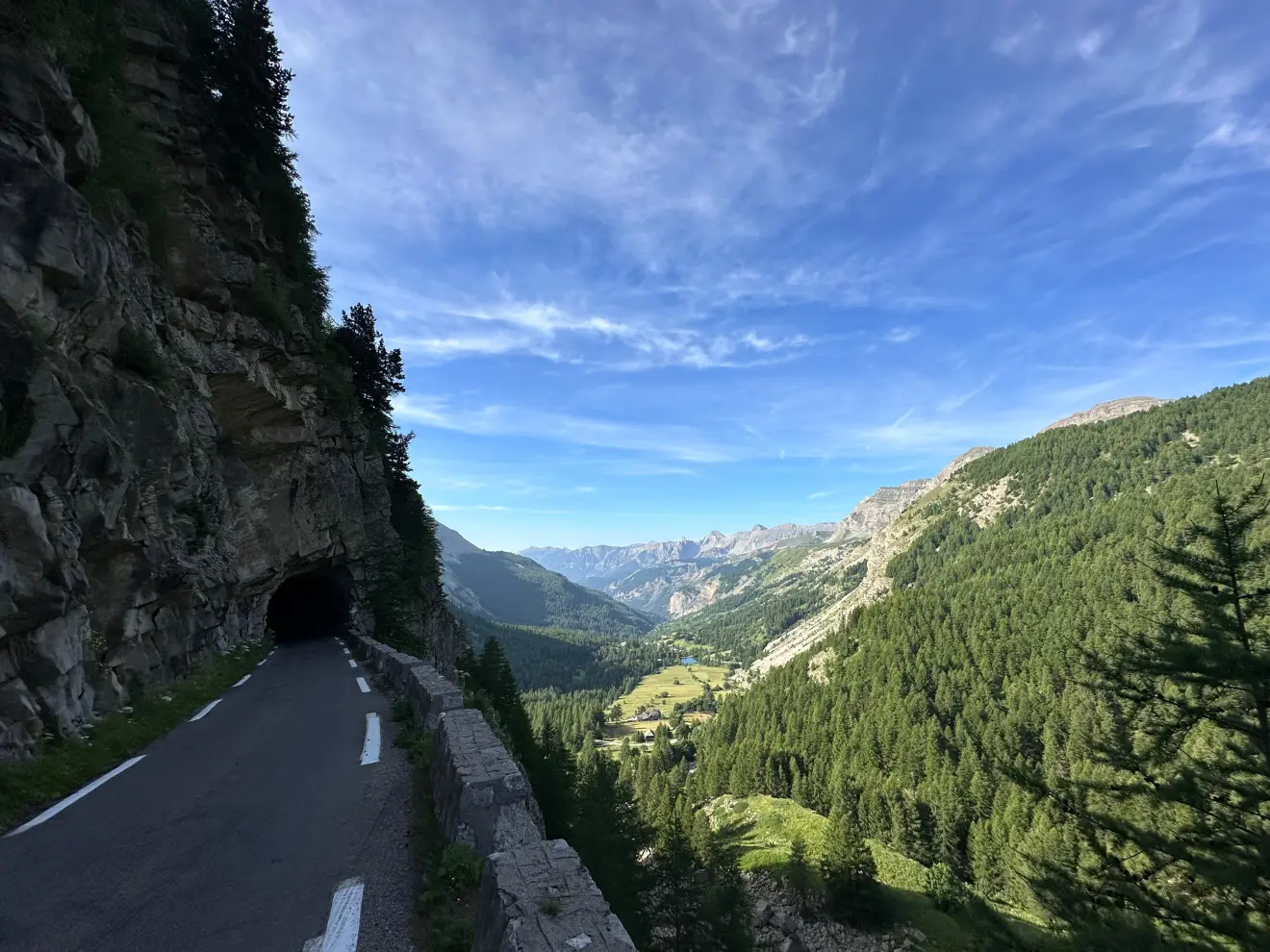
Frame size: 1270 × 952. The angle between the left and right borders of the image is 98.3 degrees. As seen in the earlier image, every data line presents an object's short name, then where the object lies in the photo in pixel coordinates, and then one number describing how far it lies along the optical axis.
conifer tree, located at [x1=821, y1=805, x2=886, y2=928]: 61.00
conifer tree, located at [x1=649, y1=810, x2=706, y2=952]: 35.22
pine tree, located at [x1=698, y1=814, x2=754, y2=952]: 37.47
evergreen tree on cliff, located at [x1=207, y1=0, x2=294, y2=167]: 26.62
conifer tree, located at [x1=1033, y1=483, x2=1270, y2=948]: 10.84
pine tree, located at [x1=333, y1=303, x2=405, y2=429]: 40.09
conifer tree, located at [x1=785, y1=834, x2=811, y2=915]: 65.38
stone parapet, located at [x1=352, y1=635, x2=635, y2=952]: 3.64
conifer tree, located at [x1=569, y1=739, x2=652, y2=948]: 18.38
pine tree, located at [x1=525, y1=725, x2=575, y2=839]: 18.78
